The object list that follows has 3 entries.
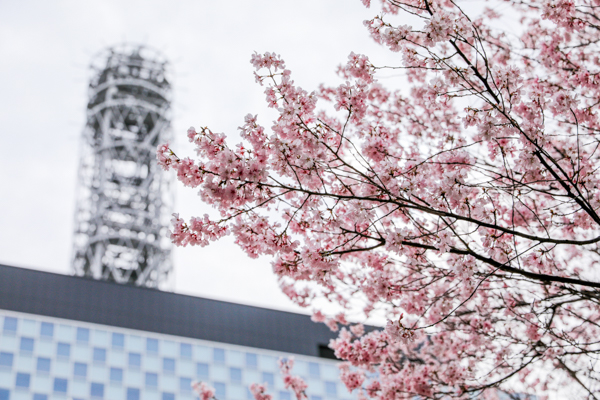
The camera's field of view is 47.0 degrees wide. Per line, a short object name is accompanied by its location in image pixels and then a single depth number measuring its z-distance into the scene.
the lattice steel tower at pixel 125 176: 39.59
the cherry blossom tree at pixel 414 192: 5.42
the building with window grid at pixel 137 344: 25.29
